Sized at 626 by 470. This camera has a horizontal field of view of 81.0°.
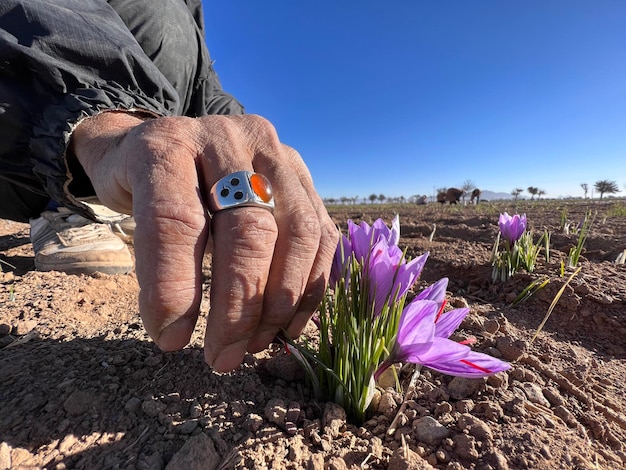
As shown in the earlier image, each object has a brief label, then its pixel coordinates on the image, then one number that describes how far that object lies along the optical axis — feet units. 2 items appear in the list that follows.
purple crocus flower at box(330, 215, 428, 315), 0.51
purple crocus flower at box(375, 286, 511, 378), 0.42
